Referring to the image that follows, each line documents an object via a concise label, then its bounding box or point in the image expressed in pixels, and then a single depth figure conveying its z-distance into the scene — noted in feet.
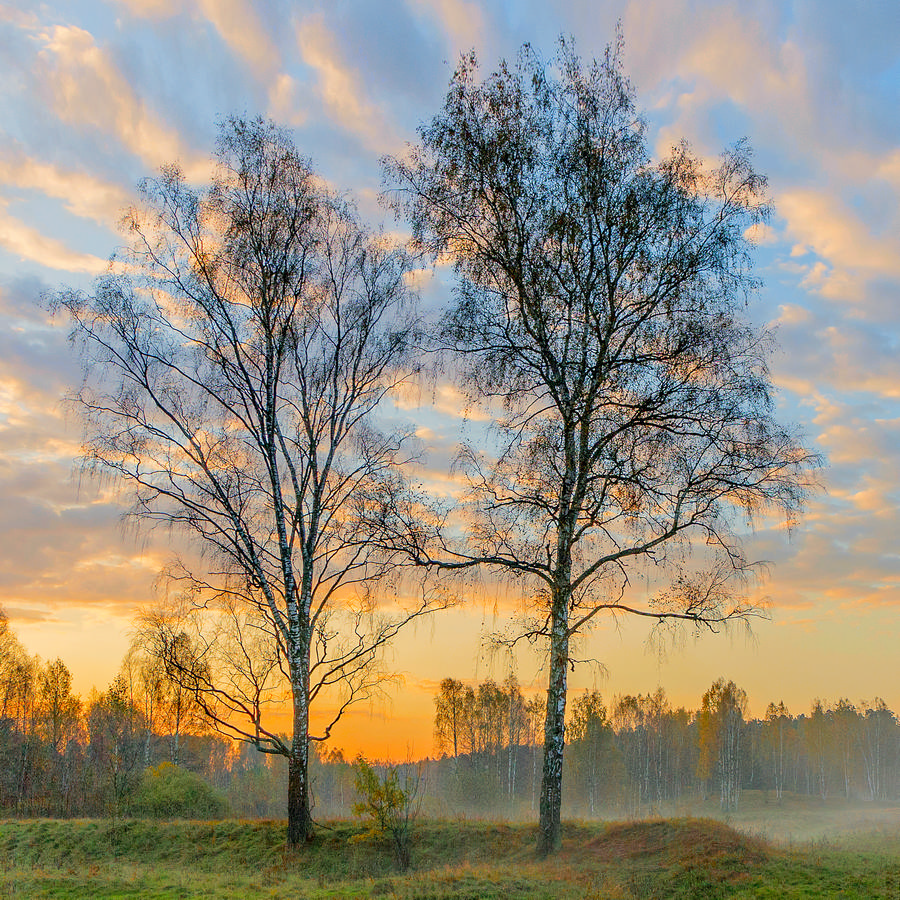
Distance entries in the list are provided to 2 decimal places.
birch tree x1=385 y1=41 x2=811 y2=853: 45.24
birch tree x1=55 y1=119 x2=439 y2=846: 55.98
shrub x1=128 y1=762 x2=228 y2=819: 82.58
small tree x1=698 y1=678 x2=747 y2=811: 211.61
